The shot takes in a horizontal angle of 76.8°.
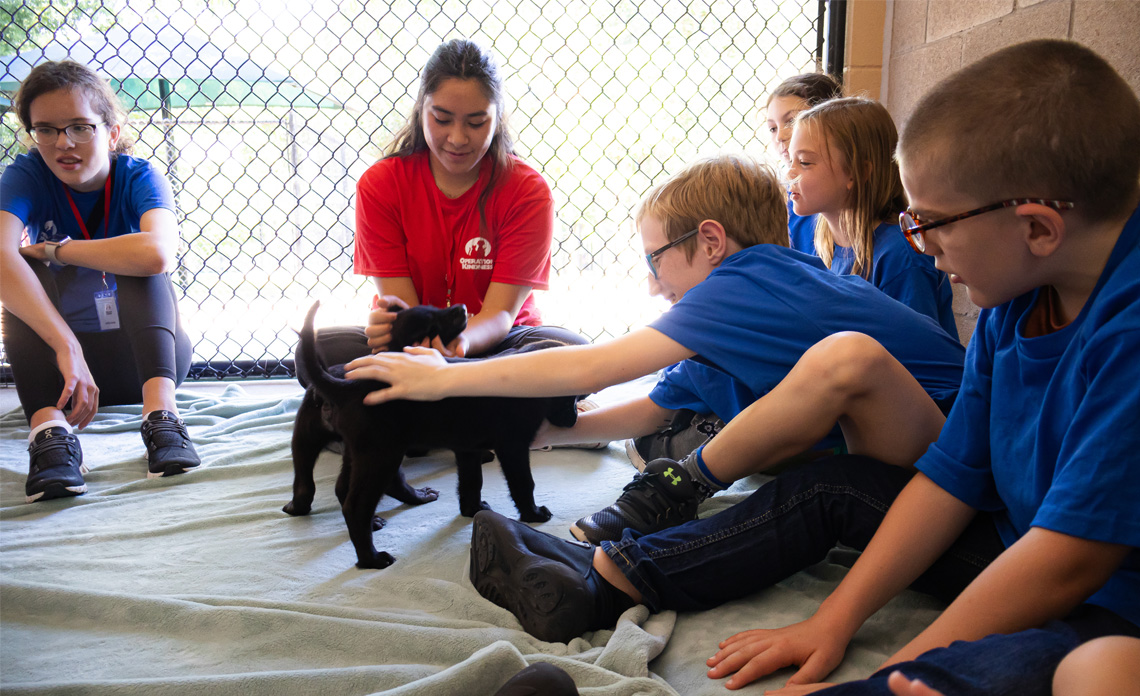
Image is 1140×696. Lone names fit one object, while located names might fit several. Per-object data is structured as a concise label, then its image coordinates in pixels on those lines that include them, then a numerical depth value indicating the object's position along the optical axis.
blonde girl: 1.88
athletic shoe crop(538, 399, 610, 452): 2.31
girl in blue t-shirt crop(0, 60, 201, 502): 2.12
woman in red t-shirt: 2.29
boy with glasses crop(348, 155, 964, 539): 1.44
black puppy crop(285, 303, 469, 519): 1.69
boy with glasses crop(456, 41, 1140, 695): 0.84
